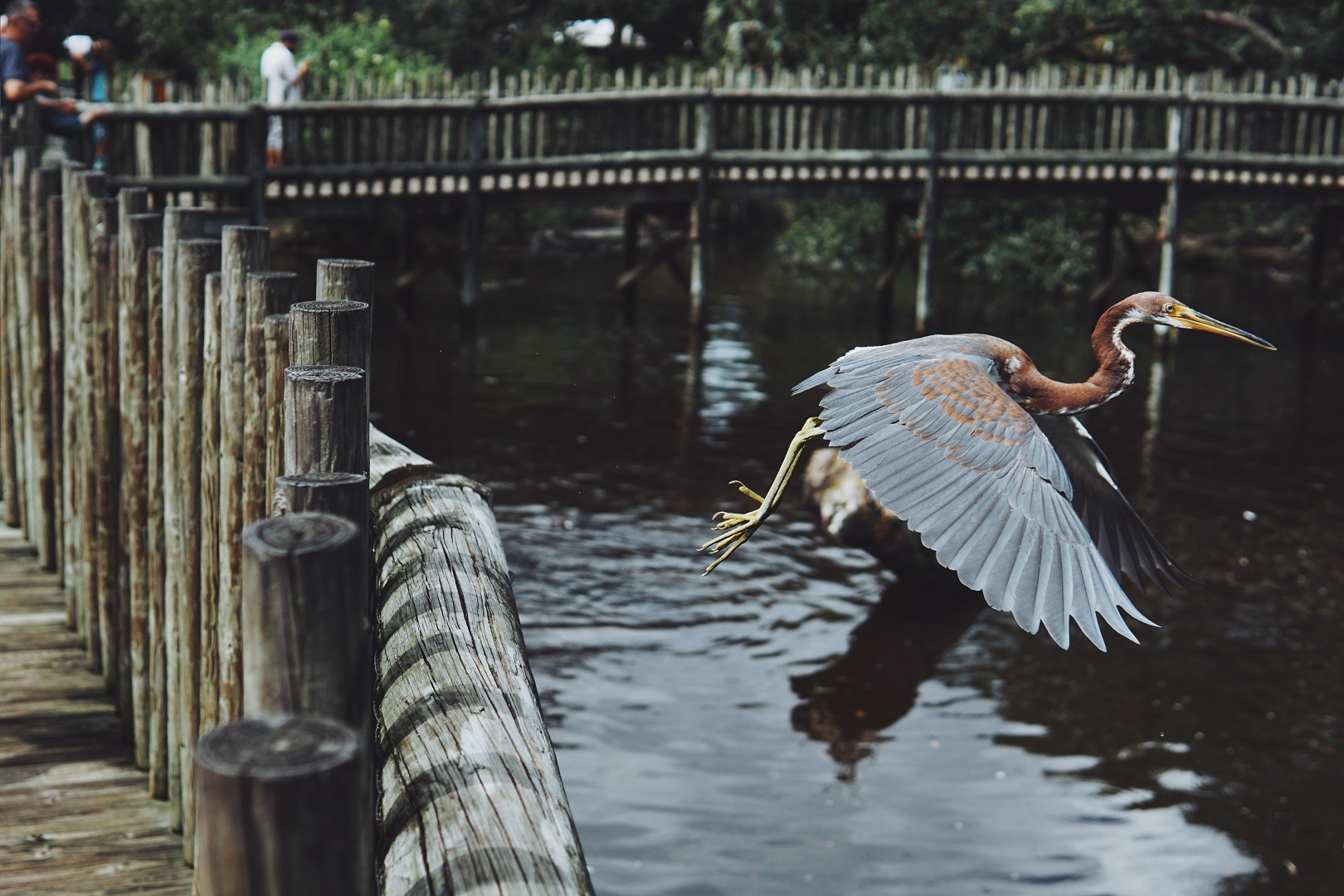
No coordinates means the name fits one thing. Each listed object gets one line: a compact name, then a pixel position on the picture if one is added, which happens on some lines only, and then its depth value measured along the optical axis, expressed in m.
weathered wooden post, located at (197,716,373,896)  1.26
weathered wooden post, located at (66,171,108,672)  4.61
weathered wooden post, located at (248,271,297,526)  3.05
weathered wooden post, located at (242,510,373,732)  1.48
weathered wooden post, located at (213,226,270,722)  3.25
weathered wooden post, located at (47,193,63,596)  5.25
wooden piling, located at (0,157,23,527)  6.00
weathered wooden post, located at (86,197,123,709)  4.46
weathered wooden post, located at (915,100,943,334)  17.33
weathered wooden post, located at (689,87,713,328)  16.97
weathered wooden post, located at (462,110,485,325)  15.60
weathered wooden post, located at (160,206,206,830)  3.68
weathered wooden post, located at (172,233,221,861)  3.57
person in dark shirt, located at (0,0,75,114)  8.71
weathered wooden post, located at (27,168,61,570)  5.36
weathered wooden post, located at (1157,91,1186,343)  17.77
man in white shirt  14.20
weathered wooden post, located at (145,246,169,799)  3.97
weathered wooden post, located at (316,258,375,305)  2.95
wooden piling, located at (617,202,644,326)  18.73
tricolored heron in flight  3.44
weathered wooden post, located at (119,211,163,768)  4.03
